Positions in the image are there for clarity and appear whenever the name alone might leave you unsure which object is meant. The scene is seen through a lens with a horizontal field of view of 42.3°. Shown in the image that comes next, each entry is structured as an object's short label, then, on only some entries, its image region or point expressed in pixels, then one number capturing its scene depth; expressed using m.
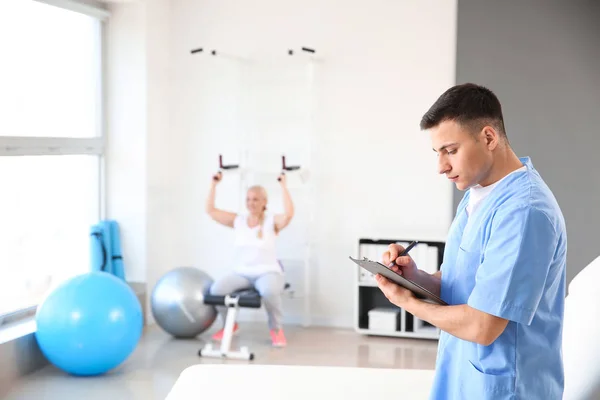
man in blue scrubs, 1.70
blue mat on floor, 5.37
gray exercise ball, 5.06
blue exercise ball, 4.20
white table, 2.47
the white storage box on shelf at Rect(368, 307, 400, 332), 5.44
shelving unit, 5.38
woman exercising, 5.25
